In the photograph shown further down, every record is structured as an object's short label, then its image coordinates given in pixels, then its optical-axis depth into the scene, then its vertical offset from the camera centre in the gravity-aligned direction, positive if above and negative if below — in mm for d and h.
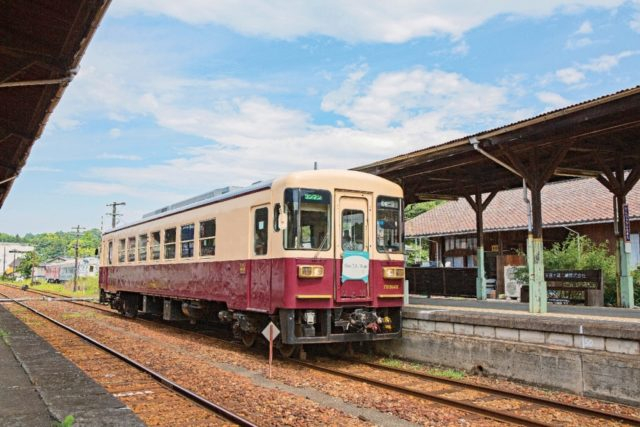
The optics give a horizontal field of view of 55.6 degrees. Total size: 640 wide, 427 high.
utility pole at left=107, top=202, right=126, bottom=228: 48156 +4957
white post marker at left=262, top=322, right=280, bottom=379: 8969 -834
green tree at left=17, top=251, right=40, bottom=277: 75875 +1389
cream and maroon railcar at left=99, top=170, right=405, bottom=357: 9258 +284
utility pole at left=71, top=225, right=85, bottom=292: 51728 +3955
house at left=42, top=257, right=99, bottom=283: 65688 +550
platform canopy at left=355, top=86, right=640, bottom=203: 9133 +2397
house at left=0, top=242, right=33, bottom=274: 133188 +5701
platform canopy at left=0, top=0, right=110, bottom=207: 6738 +2827
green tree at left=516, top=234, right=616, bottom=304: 15570 +453
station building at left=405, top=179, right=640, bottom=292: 20953 +2076
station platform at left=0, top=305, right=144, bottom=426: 5680 -1333
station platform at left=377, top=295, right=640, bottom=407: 7094 -941
